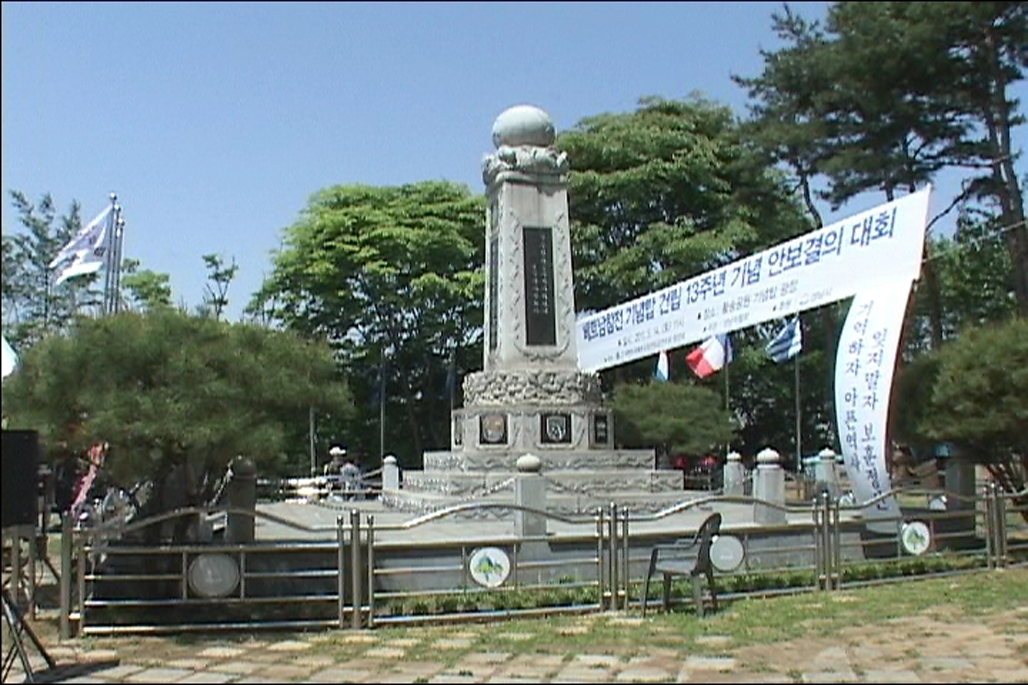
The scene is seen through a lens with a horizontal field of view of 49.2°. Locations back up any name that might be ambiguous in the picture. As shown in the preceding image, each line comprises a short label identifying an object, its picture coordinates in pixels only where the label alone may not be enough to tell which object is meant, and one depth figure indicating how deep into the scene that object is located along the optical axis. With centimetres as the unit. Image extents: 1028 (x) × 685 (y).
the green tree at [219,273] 3934
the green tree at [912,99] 2314
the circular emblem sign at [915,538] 1233
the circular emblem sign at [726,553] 1080
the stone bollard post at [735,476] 2234
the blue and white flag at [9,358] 1216
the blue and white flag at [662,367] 2544
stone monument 1803
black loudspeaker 700
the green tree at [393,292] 3478
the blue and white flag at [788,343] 2447
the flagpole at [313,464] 2686
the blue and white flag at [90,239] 1995
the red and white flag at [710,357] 2395
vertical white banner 1280
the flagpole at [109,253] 2020
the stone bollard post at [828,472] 2083
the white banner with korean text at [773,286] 1375
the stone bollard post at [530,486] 1204
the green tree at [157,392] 906
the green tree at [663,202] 3153
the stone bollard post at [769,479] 1414
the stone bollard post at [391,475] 2188
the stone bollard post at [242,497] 1147
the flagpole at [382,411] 3425
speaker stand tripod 698
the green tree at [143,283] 3834
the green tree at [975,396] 1346
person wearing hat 2297
